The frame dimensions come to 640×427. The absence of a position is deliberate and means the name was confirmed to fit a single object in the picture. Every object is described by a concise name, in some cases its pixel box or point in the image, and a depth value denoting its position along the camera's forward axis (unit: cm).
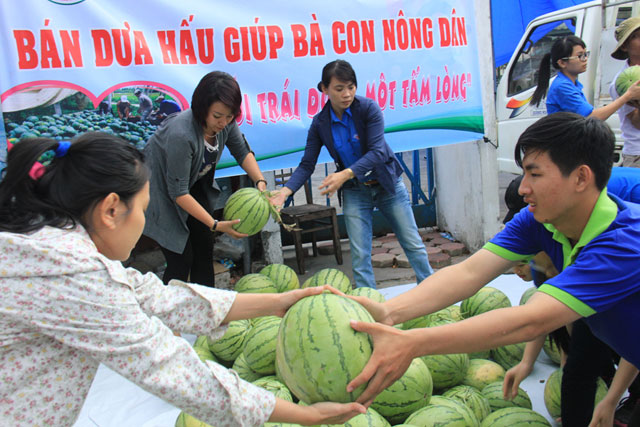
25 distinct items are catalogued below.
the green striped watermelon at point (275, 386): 252
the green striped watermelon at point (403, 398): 236
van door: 625
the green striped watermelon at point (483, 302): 336
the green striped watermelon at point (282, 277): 409
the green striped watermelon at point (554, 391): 249
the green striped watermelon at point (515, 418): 221
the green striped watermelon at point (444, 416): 222
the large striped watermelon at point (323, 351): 156
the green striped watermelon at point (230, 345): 319
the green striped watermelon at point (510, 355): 301
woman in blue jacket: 371
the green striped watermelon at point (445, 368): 269
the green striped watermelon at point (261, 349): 280
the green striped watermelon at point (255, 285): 386
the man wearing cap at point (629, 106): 382
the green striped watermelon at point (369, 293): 319
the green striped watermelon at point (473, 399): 248
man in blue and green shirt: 162
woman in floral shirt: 129
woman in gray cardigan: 324
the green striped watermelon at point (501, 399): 252
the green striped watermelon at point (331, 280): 379
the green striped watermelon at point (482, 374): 278
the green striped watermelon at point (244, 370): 291
